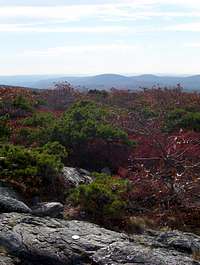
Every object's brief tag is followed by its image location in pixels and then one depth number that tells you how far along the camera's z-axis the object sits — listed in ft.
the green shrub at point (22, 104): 72.02
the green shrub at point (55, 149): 37.15
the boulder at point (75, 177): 34.83
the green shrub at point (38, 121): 57.67
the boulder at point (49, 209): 27.35
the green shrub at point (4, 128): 44.09
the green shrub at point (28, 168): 30.58
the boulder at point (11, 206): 26.76
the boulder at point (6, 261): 21.57
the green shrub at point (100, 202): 28.96
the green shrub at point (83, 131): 48.06
